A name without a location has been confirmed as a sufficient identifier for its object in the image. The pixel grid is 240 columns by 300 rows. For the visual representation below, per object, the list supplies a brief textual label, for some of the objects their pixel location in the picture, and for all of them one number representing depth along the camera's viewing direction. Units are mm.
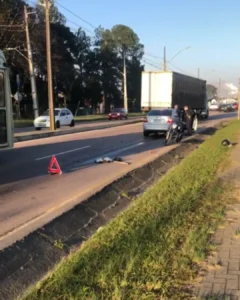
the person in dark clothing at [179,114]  22808
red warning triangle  11742
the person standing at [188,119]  26141
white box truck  36781
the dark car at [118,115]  55625
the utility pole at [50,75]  30562
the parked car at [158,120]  24141
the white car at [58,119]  33781
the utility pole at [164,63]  57438
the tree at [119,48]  88644
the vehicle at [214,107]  93575
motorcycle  20297
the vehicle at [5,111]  10898
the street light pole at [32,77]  39062
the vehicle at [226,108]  86762
